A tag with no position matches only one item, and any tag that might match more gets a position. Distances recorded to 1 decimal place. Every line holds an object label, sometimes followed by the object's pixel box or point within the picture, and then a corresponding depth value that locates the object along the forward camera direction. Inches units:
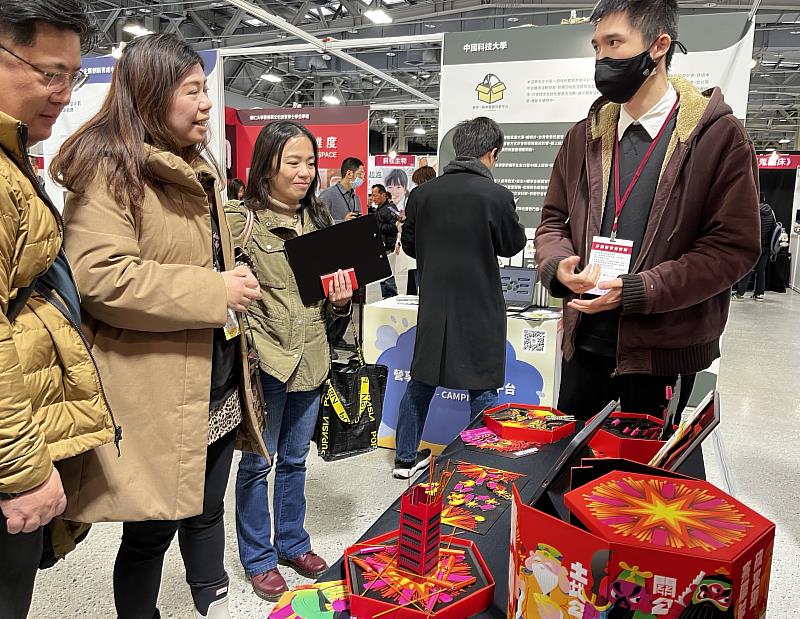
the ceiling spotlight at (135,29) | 368.2
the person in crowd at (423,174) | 231.5
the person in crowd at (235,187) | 267.3
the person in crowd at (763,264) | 354.3
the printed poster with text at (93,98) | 164.4
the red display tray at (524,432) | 57.2
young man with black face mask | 54.9
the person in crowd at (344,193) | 250.4
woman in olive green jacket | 76.0
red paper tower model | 34.6
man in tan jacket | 37.7
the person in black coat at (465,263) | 107.3
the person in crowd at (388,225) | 281.4
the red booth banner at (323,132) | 278.4
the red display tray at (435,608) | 31.8
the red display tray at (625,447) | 47.9
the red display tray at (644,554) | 23.9
